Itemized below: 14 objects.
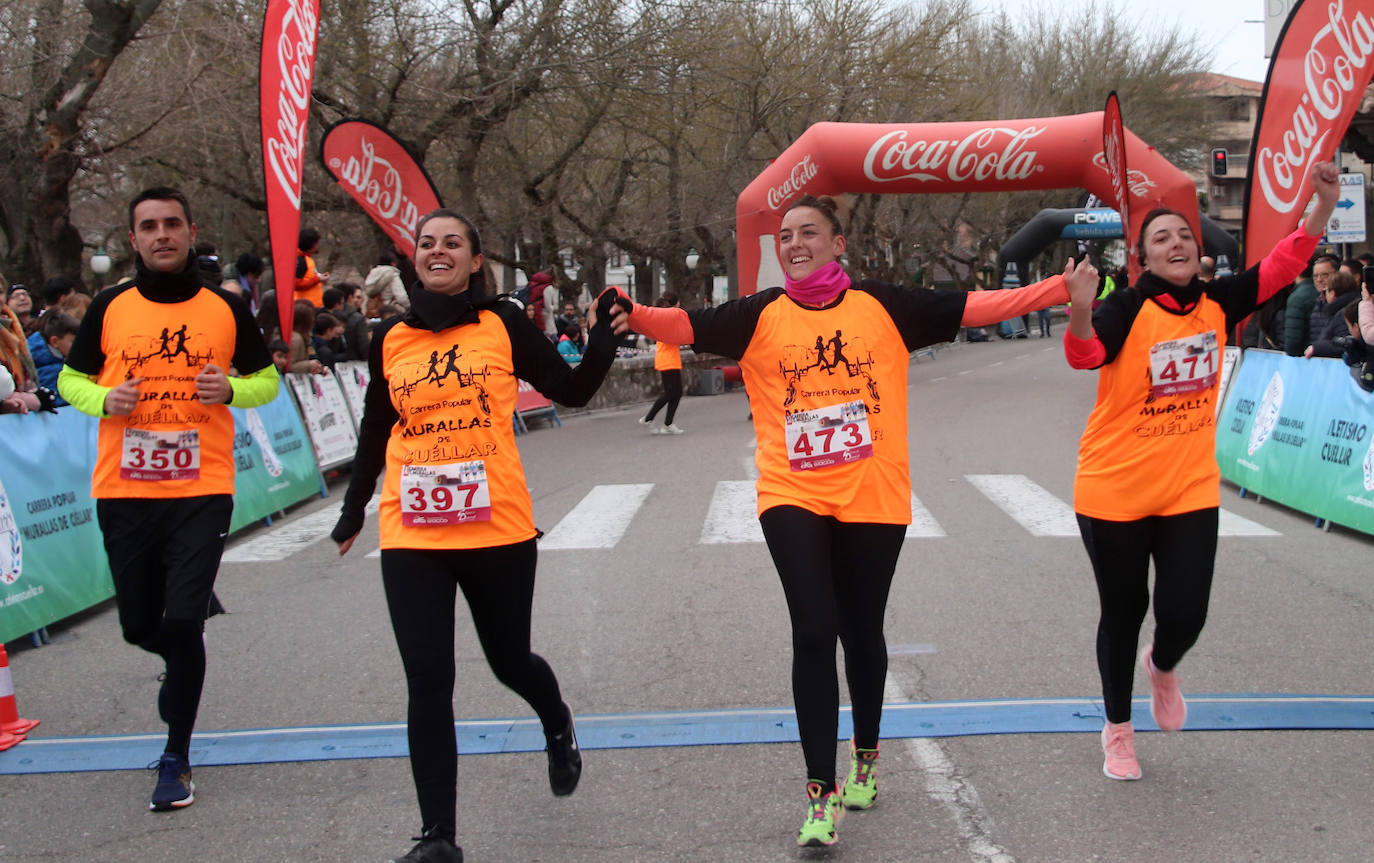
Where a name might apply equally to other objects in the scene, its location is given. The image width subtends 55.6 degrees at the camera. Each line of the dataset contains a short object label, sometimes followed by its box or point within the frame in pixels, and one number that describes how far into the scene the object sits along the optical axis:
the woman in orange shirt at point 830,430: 3.75
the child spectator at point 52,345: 9.23
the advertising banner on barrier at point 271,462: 10.55
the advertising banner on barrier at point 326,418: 12.62
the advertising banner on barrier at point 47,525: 6.93
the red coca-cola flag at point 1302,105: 6.71
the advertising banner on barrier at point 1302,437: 9.05
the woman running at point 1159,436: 4.09
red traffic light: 23.16
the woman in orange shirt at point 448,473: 3.59
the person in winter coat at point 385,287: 14.14
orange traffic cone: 5.01
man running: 4.33
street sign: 16.39
